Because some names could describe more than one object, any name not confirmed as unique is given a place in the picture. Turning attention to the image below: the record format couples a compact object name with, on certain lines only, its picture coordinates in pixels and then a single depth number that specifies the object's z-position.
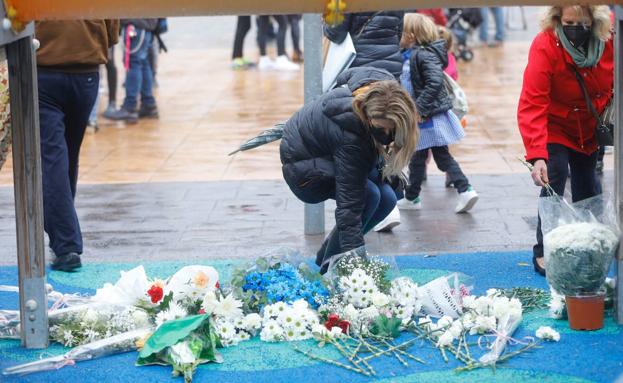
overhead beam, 4.57
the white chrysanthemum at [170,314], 5.08
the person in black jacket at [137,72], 11.91
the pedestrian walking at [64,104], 6.27
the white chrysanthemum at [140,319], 5.19
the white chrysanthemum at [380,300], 5.22
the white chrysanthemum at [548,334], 5.02
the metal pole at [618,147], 5.05
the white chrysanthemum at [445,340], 4.96
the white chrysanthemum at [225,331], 5.07
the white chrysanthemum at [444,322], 5.15
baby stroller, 16.36
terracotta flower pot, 5.09
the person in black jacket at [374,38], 7.10
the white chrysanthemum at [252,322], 5.17
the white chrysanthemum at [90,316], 5.21
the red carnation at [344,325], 5.10
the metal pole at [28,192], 4.98
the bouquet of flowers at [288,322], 5.12
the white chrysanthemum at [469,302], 5.34
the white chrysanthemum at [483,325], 5.10
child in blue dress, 7.69
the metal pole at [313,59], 7.14
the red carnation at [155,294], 5.27
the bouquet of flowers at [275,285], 5.35
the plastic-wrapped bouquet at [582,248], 4.98
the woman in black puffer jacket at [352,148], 5.22
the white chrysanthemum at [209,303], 5.13
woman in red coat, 5.78
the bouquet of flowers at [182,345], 4.77
